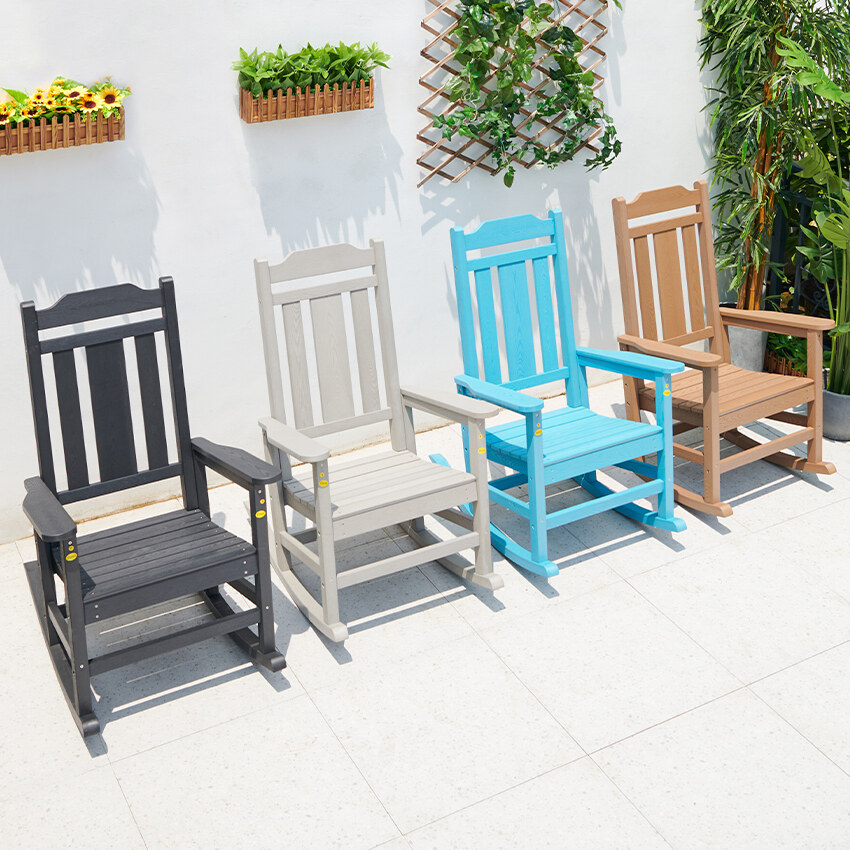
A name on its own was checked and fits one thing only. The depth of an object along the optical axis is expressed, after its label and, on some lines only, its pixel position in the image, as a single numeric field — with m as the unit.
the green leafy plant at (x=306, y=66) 3.48
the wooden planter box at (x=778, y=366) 4.53
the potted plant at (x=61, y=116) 3.19
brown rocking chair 3.47
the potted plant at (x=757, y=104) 4.19
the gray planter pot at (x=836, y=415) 3.98
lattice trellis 3.90
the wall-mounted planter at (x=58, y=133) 3.21
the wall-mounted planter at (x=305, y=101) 3.54
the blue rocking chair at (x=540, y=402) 3.16
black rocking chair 2.56
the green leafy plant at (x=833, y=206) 3.76
